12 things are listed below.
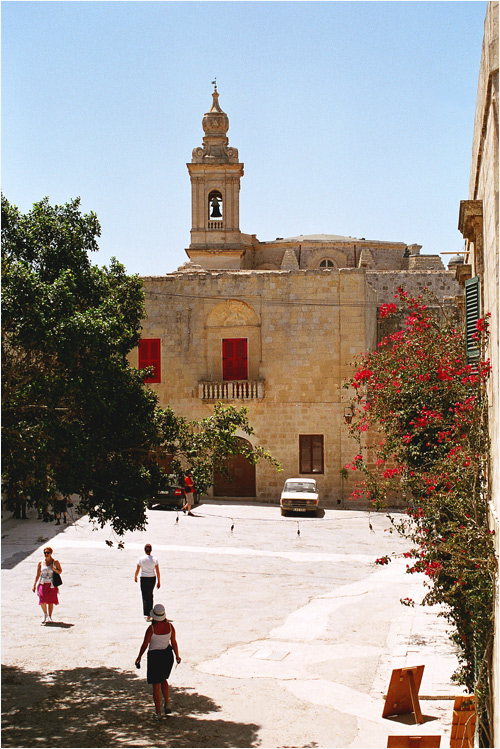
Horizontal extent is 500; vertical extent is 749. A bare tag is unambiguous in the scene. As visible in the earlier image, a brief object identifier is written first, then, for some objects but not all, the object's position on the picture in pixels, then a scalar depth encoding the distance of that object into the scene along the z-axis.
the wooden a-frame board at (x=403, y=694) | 9.58
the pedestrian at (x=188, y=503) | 26.41
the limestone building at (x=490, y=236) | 6.09
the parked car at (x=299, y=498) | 26.22
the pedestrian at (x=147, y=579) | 13.93
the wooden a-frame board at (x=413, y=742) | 7.78
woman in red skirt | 13.68
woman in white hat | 9.73
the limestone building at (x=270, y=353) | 29.52
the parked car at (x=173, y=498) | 26.98
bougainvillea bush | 7.42
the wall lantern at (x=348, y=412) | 28.65
